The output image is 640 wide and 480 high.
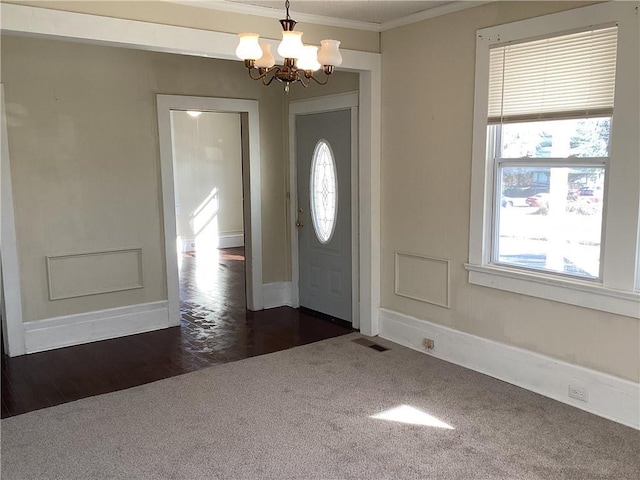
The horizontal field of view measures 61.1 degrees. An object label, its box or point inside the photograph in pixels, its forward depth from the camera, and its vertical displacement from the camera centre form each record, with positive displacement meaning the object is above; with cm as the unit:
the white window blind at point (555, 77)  311 +61
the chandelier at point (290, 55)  267 +63
